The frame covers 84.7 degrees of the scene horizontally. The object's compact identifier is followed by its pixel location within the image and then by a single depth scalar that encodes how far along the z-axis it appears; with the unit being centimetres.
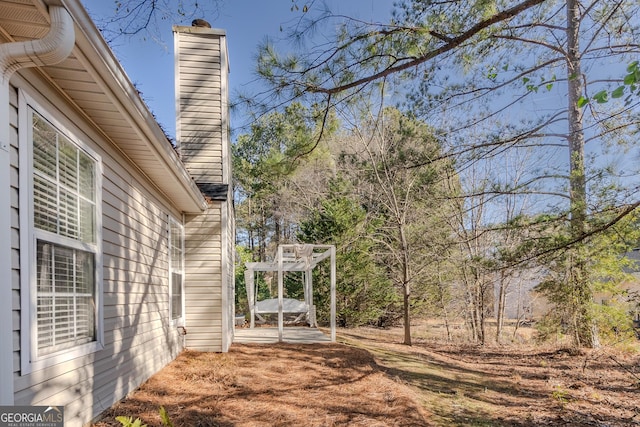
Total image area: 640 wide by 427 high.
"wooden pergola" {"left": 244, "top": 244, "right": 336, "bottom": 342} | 681
